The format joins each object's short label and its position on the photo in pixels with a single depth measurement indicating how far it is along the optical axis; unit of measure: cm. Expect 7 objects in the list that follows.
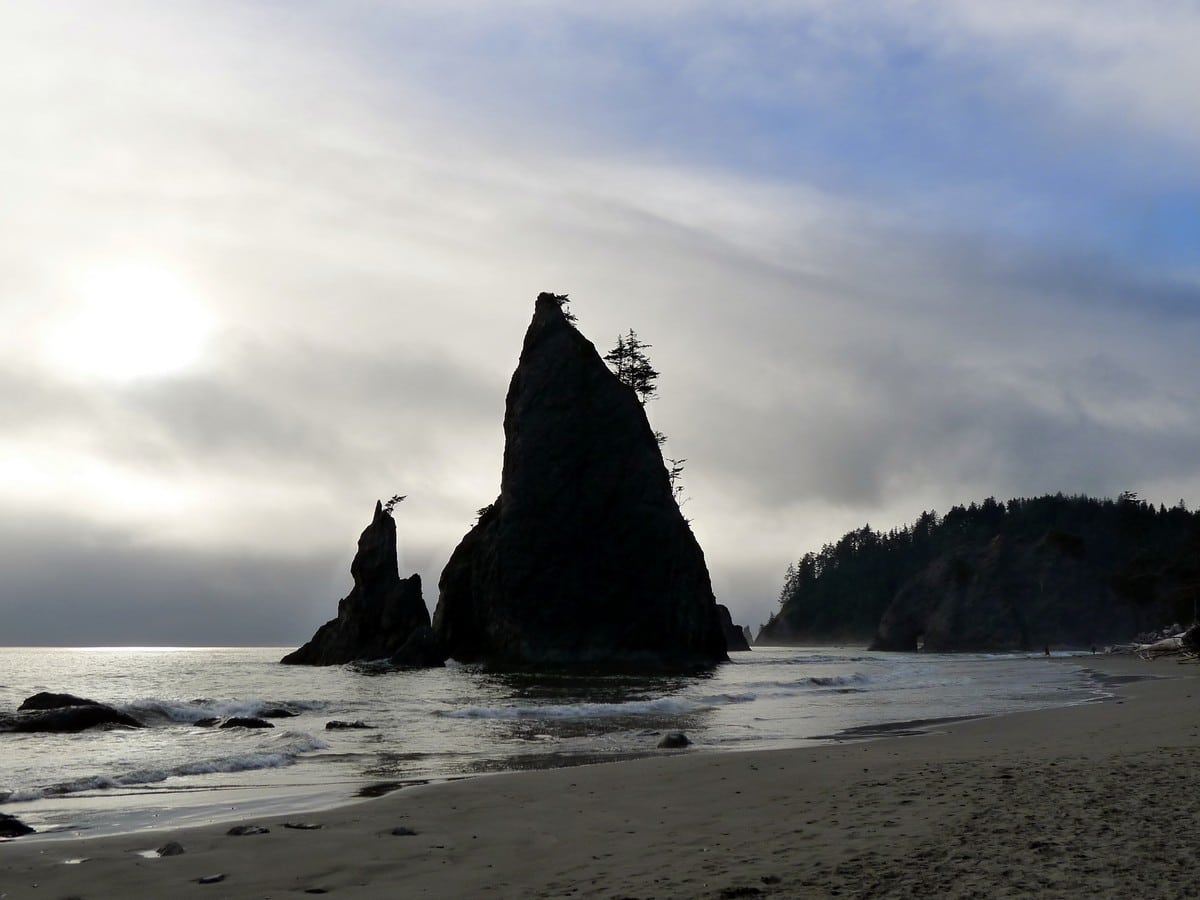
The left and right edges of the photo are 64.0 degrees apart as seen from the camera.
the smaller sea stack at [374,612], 7625
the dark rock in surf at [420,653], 6694
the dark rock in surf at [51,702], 2453
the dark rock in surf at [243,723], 2248
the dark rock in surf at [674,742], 1788
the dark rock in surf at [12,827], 976
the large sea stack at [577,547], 6675
